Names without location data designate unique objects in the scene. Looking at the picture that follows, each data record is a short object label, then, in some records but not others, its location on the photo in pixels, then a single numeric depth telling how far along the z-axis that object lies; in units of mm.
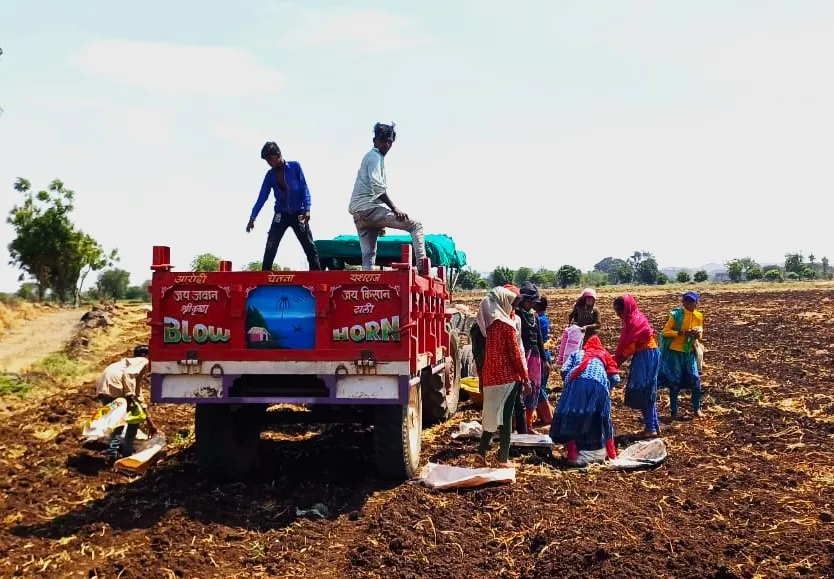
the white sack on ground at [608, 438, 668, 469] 7508
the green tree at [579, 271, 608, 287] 103175
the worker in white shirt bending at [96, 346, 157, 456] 8344
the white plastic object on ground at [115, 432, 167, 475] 7664
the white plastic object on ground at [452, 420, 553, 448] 8055
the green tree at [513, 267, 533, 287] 103125
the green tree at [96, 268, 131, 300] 72688
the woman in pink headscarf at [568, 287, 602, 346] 8062
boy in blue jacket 8008
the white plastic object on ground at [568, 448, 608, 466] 7575
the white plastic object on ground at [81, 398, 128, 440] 8344
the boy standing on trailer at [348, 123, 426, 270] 7746
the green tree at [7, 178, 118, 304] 41719
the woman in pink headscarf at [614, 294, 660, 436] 8594
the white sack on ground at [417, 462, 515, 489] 6840
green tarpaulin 9102
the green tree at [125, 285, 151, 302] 79000
